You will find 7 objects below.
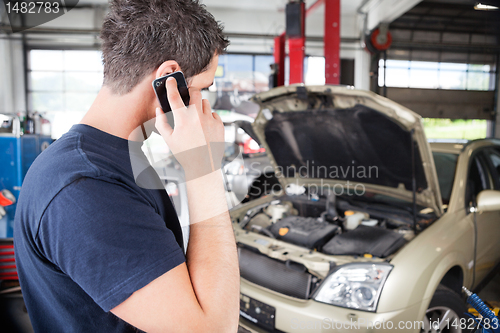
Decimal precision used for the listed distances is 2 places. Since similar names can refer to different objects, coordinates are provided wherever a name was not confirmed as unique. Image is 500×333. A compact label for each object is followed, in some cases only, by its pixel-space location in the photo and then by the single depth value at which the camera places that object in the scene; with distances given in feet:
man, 1.66
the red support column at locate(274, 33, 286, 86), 22.30
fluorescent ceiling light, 9.17
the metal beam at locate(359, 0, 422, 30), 23.20
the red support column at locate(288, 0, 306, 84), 15.10
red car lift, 14.39
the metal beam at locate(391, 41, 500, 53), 35.80
